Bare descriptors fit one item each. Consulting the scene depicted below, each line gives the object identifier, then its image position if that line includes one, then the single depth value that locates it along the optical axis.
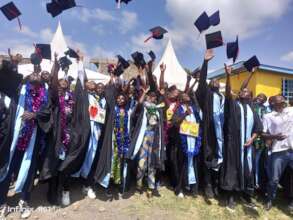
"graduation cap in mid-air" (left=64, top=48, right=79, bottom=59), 4.54
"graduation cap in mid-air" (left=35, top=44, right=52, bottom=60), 4.56
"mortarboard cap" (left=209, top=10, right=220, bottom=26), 5.21
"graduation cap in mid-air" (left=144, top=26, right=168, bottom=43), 5.47
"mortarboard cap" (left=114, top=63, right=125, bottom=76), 5.35
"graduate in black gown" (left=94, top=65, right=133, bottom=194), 4.38
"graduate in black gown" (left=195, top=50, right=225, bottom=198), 4.49
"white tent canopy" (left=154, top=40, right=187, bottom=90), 13.98
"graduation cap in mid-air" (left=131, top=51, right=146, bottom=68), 5.43
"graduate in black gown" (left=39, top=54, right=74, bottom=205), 3.88
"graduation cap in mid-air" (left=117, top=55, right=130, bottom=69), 5.64
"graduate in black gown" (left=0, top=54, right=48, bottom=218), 3.74
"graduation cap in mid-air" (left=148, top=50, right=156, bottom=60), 5.27
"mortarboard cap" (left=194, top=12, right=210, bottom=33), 5.21
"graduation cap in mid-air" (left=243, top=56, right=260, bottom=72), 4.99
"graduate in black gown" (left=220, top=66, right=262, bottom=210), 4.38
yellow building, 13.06
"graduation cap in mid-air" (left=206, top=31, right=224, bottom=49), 4.72
